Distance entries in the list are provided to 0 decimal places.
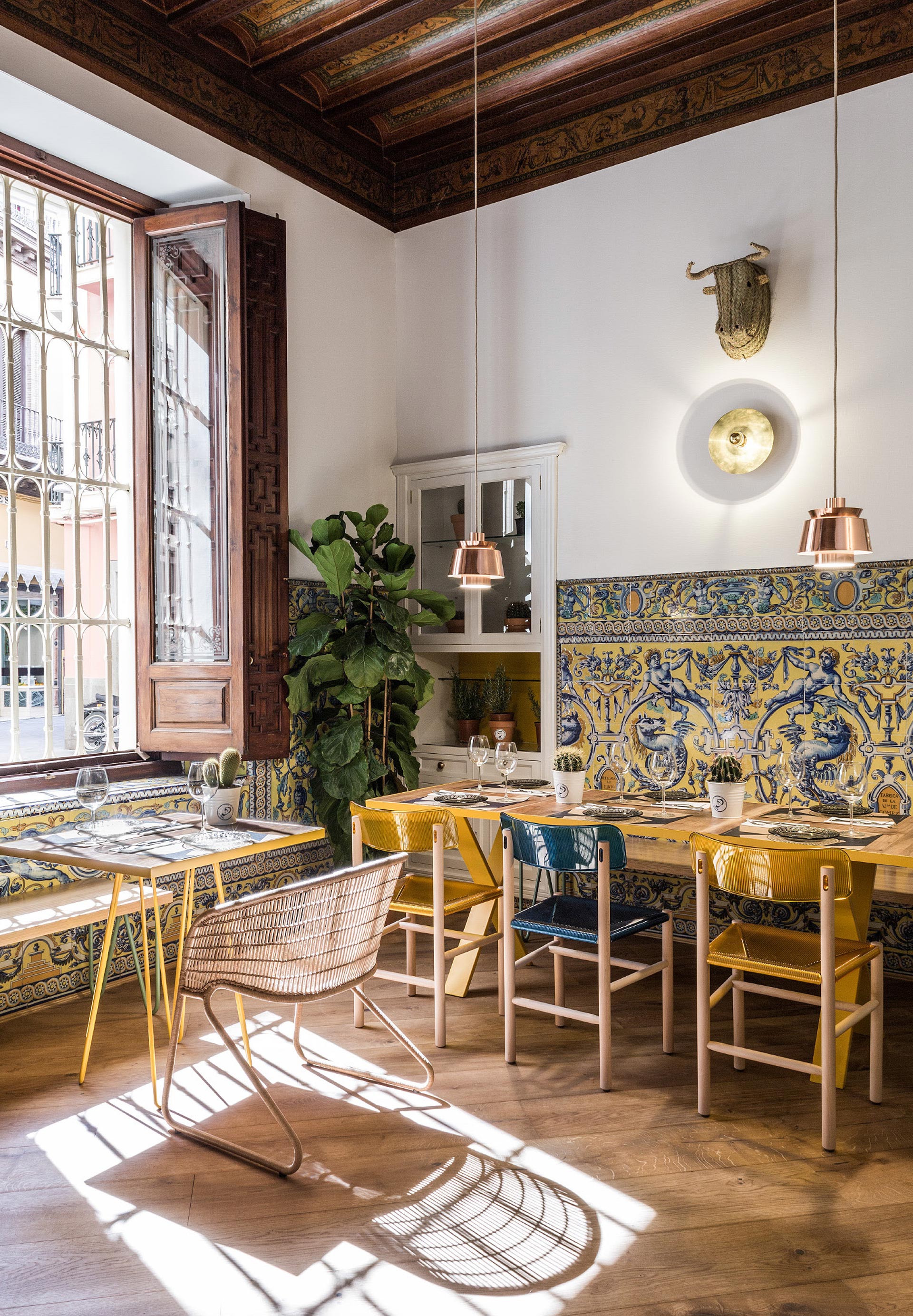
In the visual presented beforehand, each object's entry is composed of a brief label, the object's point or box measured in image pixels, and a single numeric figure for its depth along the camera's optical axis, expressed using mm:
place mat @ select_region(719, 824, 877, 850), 3004
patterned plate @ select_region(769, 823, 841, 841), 3152
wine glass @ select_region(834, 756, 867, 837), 3429
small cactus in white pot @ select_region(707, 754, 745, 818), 3541
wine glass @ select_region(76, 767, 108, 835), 3438
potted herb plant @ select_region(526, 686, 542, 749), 5559
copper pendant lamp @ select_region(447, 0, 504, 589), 4109
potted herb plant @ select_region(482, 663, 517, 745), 5547
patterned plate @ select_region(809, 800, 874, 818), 3580
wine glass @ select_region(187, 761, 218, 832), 3527
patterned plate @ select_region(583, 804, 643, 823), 3566
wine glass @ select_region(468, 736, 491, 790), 4195
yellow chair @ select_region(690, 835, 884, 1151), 2824
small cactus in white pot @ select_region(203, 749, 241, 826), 3572
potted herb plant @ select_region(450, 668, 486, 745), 5746
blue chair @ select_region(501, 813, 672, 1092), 3238
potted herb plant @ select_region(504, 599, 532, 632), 5387
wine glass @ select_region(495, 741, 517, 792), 4188
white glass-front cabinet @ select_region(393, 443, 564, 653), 5316
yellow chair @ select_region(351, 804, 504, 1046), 3590
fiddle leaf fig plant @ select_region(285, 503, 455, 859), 4918
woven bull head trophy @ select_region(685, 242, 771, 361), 4535
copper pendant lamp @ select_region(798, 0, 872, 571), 3334
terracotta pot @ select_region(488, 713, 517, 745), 5531
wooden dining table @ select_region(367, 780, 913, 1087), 3059
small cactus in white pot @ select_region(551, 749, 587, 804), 3885
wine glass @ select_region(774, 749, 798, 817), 3861
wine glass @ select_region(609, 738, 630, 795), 5059
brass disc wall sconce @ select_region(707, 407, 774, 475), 4598
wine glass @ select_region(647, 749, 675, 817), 3840
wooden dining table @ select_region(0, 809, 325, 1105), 3031
